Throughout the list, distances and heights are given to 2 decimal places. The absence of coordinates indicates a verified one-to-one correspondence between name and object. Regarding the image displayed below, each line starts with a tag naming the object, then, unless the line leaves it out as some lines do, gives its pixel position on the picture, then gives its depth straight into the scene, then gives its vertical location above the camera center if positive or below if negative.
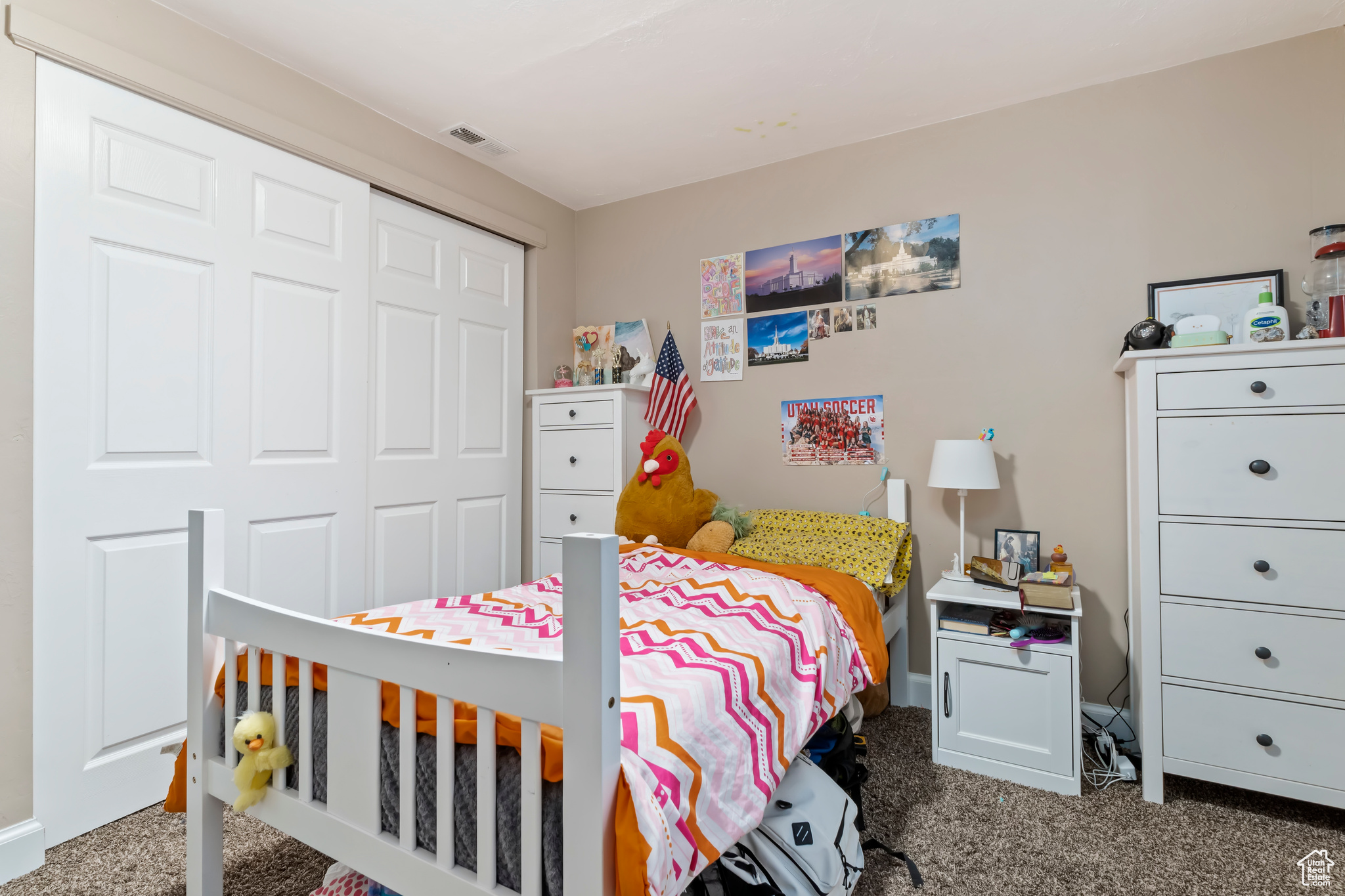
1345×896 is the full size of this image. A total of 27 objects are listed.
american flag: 3.04 +0.27
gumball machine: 1.87 +0.51
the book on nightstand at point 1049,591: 2.00 -0.44
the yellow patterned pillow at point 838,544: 2.32 -0.35
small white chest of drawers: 2.97 -0.02
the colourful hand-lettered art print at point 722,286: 3.06 +0.81
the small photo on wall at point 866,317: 2.75 +0.58
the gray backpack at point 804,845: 1.33 -0.85
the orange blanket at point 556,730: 0.85 -0.47
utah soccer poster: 2.75 +0.09
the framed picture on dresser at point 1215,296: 2.09 +0.52
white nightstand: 1.96 -0.80
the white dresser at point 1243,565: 1.71 -0.32
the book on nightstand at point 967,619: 2.12 -0.58
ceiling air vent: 2.66 +1.35
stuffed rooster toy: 2.58 -0.19
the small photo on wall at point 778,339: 2.91 +0.53
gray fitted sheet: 0.93 -0.56
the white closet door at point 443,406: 2.61 +0.21
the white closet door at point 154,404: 1.74 +0.16
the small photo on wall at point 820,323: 2.86 +0.58
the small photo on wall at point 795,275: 2.85 +0.81
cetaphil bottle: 1.87 +0.38
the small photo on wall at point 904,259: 2.60 +0.81
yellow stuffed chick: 1.22 -0.58
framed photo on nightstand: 2.43 -0.37
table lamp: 2.29 -0.05
